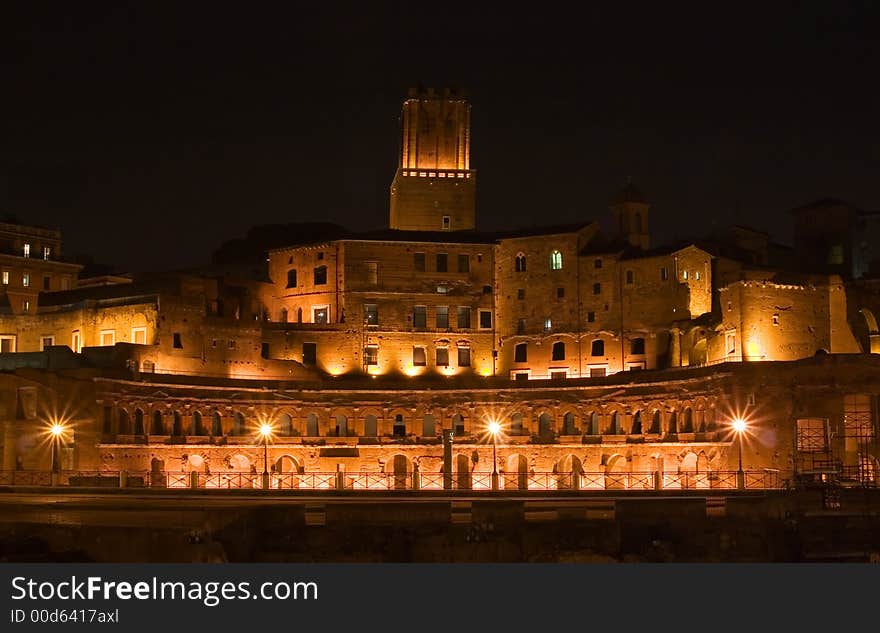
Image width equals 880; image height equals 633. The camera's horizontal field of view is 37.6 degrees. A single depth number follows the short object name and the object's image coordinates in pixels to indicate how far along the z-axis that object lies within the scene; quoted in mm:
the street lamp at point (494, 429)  74344
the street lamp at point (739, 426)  67438
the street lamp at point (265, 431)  73800
